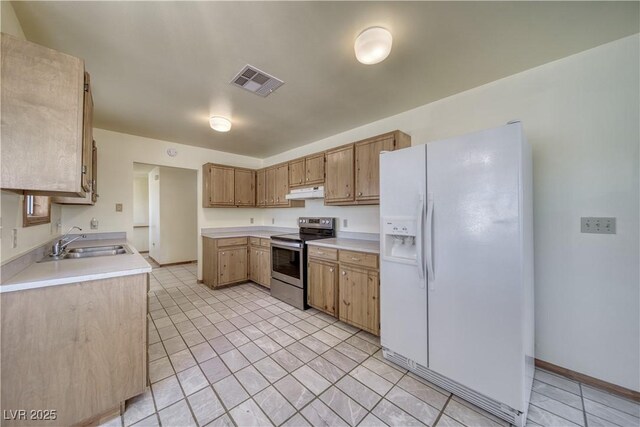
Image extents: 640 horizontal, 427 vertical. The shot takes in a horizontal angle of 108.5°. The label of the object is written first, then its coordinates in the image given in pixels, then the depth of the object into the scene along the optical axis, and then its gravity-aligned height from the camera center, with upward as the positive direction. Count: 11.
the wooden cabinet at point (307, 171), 3.43 +0.69
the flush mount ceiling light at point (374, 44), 1.57 +1.18
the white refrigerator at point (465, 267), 1.45 -0.38
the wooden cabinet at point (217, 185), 4.23 +0.55
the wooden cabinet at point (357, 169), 2.68 +0.58
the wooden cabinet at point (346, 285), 2.40 -0.82
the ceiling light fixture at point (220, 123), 2.87 +1.15
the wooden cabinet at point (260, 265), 3.83 -0.88
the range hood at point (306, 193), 3.38 +0.33
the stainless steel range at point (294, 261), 3.14 -0.68
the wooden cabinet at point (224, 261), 3.92 -0.82
